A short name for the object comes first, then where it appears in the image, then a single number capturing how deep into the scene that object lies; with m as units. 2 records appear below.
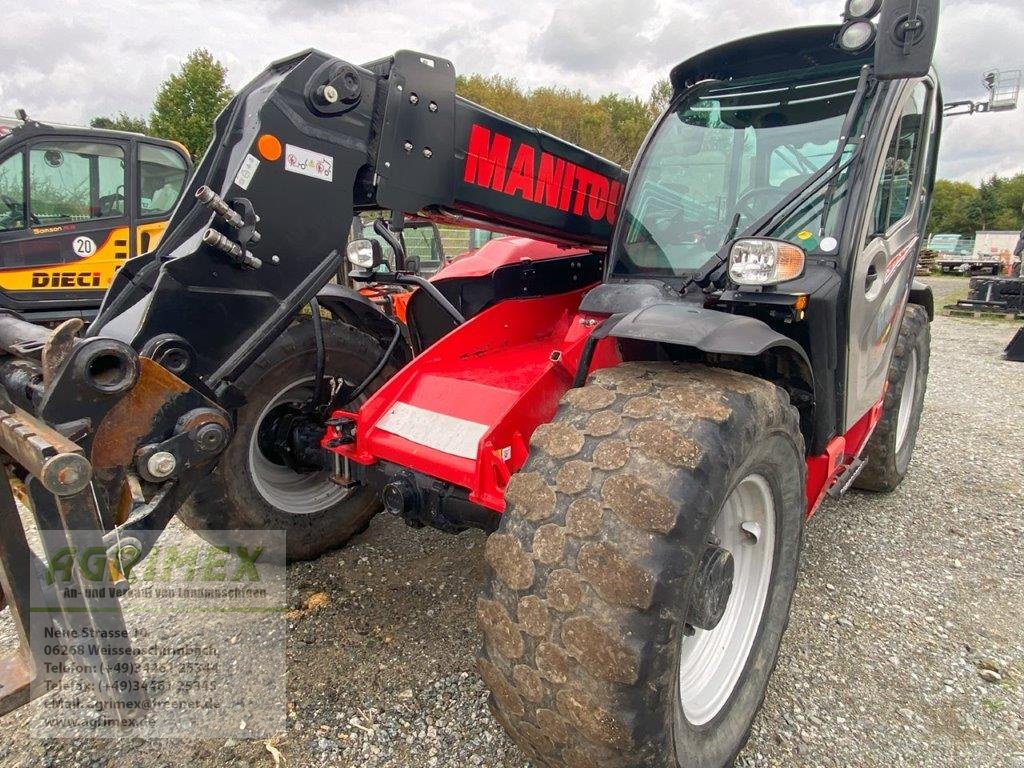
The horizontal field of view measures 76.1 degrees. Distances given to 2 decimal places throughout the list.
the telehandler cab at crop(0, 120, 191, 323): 7.31
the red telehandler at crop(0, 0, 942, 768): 1.66
